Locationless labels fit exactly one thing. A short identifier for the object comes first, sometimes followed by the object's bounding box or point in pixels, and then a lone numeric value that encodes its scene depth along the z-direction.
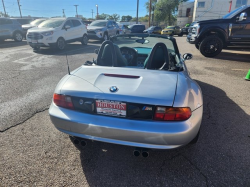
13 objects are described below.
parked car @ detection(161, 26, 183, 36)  25.98
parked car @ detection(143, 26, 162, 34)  24.88
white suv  9.64
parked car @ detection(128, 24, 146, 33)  22.55
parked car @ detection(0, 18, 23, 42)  13.15
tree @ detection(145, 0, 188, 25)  54.94
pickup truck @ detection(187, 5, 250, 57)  7.86
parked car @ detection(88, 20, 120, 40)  14.24
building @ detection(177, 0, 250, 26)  33.72
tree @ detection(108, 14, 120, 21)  92.64
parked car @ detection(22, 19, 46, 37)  15.03
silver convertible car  1.75
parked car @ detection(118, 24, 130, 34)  18.05
